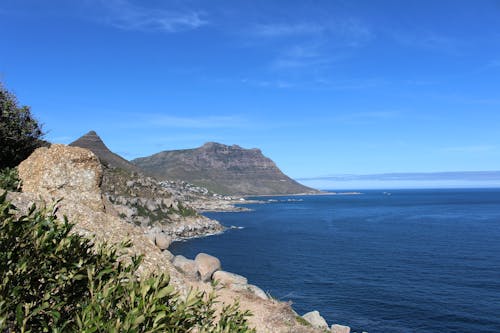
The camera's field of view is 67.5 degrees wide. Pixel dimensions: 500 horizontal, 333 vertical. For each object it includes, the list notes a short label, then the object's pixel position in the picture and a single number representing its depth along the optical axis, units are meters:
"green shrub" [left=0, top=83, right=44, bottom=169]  22.48
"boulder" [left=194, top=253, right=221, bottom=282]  34.45
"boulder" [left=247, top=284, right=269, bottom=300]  28.47
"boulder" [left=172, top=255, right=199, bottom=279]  31.63
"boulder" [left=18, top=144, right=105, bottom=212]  17.97
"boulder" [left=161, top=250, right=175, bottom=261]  34.84
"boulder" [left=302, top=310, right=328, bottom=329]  27.81
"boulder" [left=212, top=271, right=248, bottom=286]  30.92
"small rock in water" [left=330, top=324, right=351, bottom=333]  30.36
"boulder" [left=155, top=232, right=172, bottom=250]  37.85
